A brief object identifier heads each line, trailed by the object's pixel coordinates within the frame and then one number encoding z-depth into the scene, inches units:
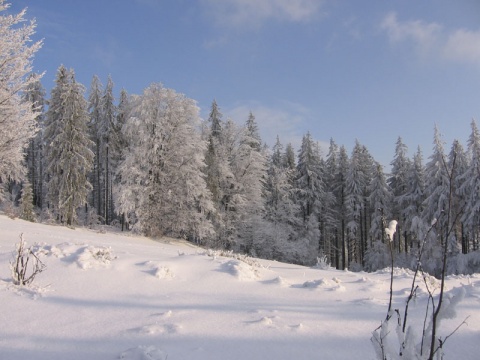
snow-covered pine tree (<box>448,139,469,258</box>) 1108.1
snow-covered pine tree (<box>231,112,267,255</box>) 1264.8
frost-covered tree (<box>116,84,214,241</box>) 1008.2
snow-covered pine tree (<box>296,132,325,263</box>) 1508.4
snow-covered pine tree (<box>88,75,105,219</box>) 1626.5
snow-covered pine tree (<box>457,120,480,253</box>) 1095.6
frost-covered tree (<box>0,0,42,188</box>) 381.1
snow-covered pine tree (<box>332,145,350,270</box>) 1738.4
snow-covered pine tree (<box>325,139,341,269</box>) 1745.8
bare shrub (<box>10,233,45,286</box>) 237.1
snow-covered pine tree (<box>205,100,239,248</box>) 1206.7
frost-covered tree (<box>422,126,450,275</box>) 1071.0
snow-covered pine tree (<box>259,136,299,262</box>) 1285.7
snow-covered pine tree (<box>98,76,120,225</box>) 1594.5
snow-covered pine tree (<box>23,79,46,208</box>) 1749.5
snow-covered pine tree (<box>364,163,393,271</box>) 1443.8
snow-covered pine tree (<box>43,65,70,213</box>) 1171.9
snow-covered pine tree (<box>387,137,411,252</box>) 1636.0
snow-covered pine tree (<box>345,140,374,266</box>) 1620.3
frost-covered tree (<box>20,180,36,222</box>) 1127.2
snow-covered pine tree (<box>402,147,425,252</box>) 1453.0
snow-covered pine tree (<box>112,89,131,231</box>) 1608.5
